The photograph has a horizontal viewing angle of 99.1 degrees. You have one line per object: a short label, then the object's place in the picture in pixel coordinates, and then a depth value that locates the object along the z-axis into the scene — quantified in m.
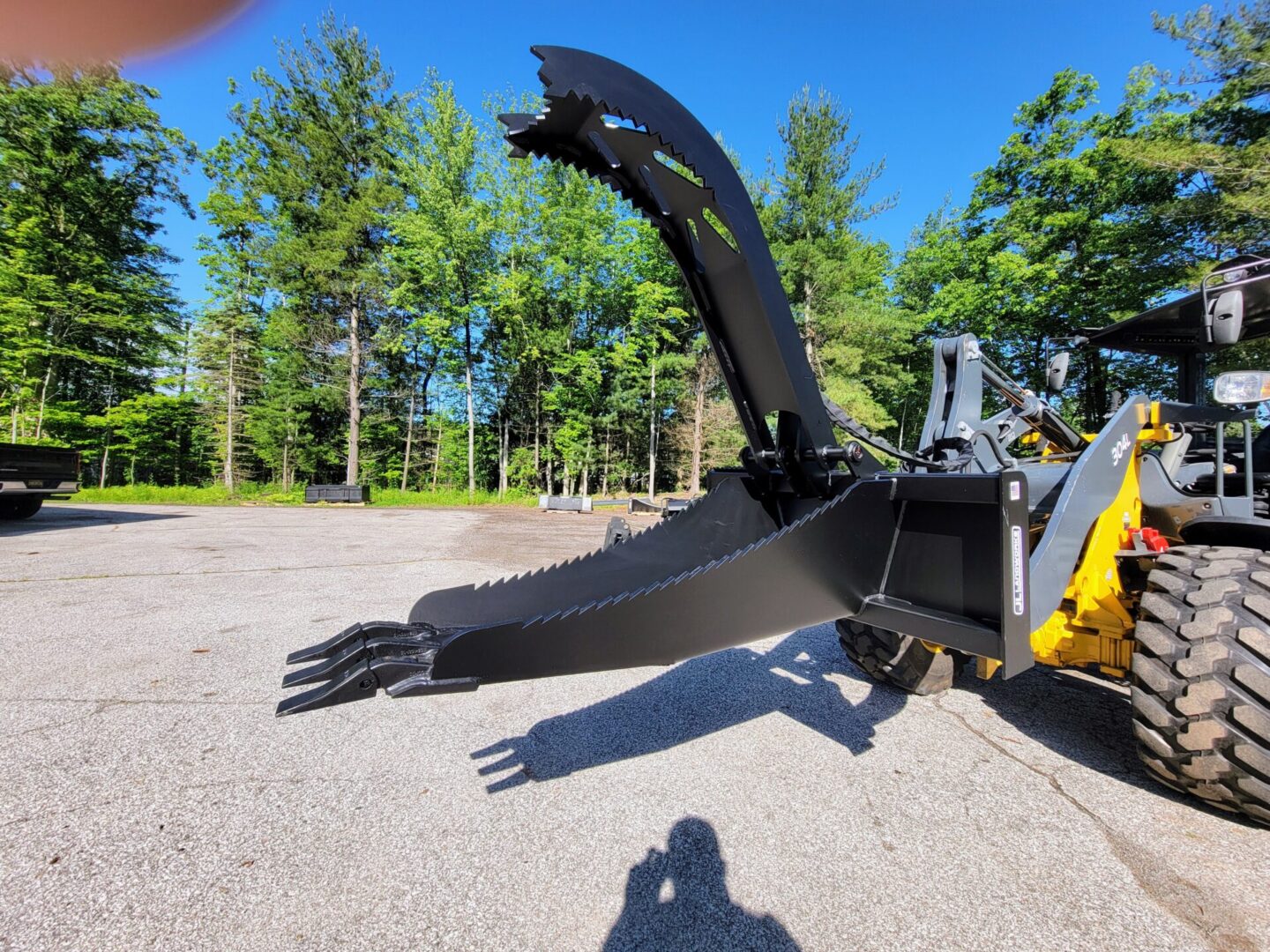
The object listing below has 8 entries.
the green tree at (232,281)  21.41
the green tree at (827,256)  19.92
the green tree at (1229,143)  11.12
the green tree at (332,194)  21.09
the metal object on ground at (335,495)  18.33
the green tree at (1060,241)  15.71
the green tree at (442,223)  20.47
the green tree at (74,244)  17.98
